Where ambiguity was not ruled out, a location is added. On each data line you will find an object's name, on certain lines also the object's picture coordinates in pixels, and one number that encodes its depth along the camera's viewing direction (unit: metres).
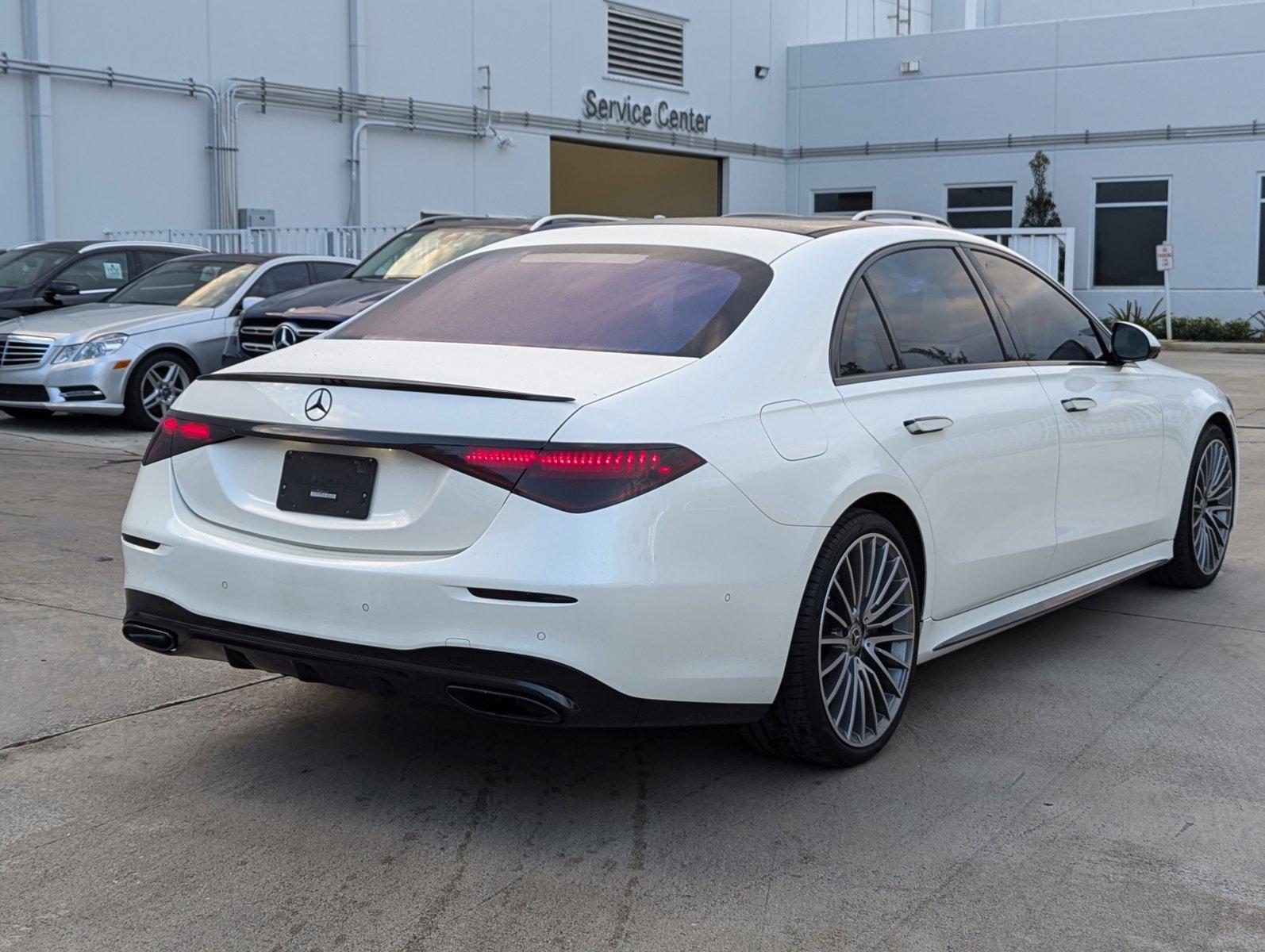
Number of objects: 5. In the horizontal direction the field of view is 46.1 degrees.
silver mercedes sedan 12.35
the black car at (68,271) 14.41
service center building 20.72
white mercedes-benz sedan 3.58
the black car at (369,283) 12.15
